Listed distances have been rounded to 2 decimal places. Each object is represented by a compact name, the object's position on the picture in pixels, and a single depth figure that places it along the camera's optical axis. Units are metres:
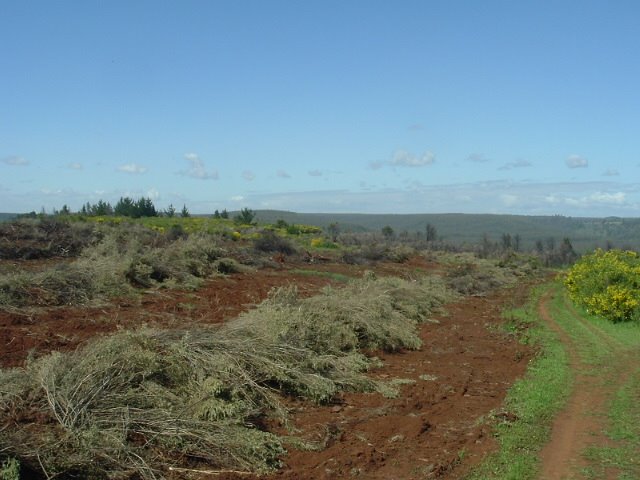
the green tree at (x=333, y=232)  43.78
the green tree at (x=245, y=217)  48.52
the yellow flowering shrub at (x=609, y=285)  17.05
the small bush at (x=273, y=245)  29.11
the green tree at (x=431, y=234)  54.94
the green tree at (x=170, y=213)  50.29
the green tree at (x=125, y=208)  47.91
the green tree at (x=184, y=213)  51.89
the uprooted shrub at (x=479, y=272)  26.28
